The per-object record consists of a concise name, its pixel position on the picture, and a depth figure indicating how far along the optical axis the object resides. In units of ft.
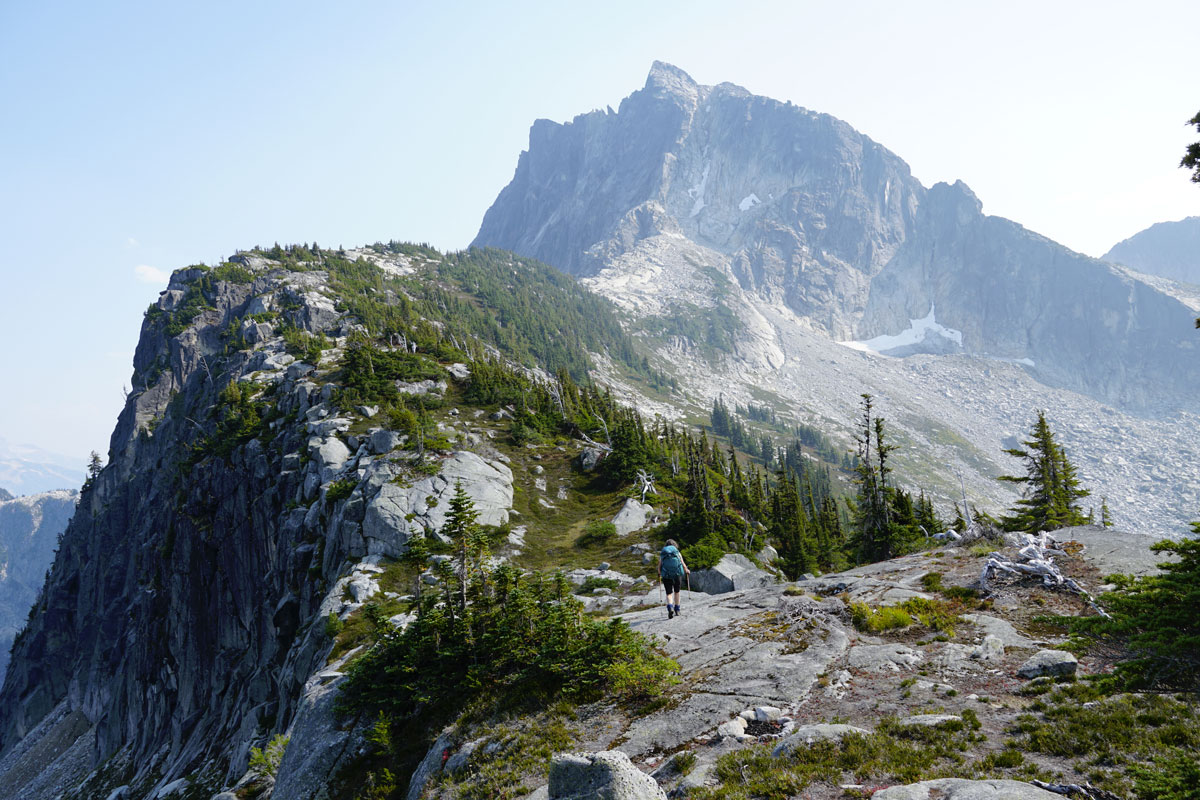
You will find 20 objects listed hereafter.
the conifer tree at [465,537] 71.77
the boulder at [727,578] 103.14
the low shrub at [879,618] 60.23
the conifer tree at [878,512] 155.33
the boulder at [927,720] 37.70
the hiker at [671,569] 70.18
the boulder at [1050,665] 42.88
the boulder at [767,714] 43.32
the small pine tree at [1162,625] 37.19
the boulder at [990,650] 49.62
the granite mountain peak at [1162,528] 644.69
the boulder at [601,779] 31.68
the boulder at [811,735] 36.76
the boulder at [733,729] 41.87
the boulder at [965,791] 26.73
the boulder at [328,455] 178.40
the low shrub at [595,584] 108.06
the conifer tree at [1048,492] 149.67
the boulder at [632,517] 152.56
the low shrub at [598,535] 147.54
